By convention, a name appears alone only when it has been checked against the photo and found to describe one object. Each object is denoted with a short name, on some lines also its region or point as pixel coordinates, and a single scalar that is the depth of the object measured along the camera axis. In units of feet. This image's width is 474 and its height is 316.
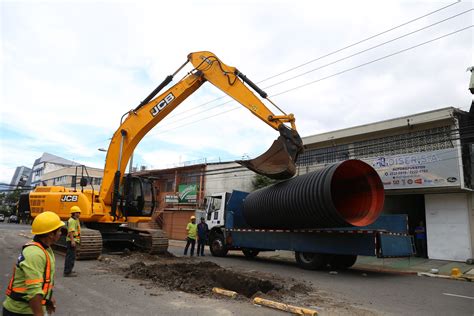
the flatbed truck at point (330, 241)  35.94
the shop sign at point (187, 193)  98.07
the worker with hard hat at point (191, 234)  53.98
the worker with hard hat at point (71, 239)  30.55
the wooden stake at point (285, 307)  20.38
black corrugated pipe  34.83
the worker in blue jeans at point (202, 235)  55.26
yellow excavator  41.60
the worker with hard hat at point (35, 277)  10.61
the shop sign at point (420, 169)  50.03
